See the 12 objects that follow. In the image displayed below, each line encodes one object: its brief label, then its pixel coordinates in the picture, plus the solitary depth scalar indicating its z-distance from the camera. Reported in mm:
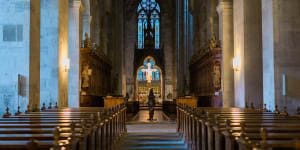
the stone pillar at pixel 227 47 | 13594
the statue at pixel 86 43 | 15728
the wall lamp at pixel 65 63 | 11242
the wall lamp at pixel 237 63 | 11163
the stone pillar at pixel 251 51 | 10672
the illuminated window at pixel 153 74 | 36756
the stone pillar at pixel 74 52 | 14074
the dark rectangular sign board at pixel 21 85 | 8120
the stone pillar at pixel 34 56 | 8422
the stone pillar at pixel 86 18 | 17406
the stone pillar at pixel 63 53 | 10891
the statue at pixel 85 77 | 16000
